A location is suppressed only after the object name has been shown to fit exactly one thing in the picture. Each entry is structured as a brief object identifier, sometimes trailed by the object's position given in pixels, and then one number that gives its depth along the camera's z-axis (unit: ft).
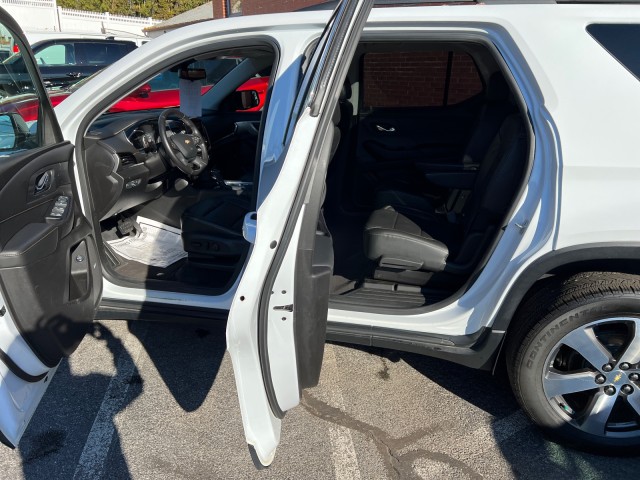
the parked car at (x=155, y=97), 20.52
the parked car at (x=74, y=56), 25.03
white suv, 5.17
